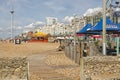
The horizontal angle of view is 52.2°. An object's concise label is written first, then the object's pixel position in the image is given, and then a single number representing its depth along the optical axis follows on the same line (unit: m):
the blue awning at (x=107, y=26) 6.85
